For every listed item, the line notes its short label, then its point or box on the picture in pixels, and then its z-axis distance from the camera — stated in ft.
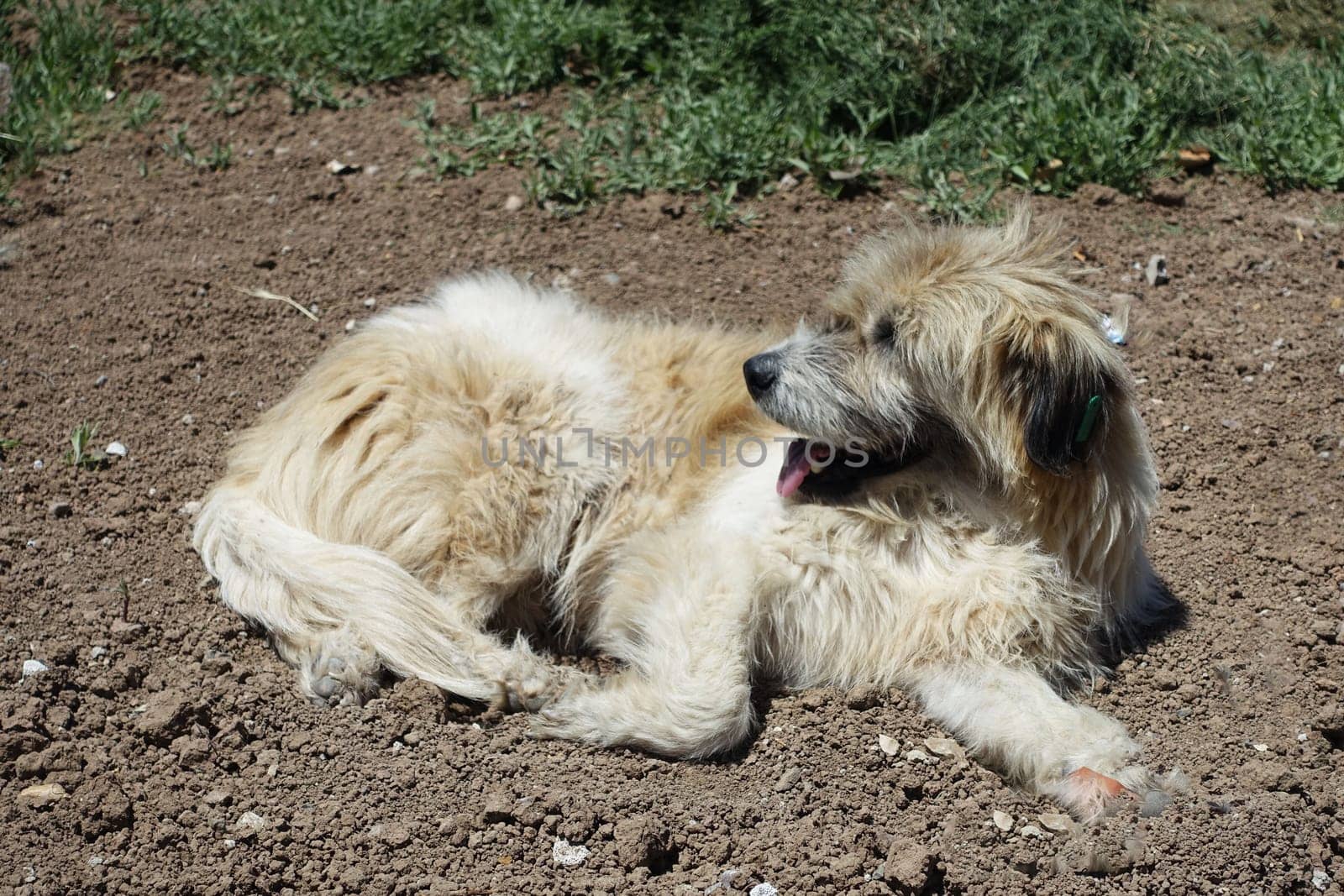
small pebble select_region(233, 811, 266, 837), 10.89
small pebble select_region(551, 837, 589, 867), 10.81
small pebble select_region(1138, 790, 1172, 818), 11.15
